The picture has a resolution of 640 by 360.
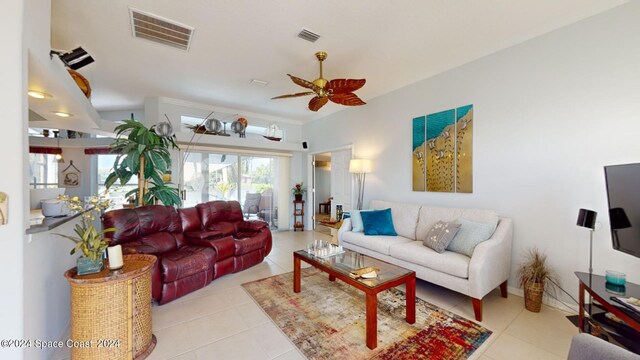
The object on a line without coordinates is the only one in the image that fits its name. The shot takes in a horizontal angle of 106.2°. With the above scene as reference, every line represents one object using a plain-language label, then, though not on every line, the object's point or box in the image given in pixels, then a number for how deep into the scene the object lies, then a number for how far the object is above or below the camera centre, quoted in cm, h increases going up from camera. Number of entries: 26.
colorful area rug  186 -132
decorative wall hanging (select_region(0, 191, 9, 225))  132 -15
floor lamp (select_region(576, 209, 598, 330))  205 -35
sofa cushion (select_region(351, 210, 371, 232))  384 -68
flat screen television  167 -19
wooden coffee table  190 -89
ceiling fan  253 +101
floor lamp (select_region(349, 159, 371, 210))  447 +17
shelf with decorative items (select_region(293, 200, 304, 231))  635 -93
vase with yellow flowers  168 -49
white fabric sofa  234 -85
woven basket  238 -116
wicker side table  158 -91
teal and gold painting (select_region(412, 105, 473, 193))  319 +41
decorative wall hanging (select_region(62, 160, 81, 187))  625 +13
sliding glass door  521 -2
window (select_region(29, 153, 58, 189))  597 +28
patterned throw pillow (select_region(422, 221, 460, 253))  275 -66
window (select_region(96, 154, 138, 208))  636 +37
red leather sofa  262 -80
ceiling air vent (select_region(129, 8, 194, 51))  238 +162
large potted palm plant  321 +24
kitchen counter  150 -29
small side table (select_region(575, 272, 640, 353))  147 -85
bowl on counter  195 -22
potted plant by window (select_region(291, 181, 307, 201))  626 -29
